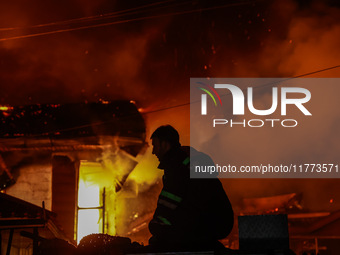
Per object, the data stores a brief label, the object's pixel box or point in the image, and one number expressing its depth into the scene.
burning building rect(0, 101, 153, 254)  16.38
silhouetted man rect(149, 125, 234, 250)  3.80
